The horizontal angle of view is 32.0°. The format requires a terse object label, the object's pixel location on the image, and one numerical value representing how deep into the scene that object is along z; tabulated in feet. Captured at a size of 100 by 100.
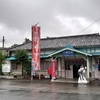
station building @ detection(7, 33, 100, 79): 64.80
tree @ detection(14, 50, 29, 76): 72.08
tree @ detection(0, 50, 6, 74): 79.00
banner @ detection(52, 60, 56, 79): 64.39
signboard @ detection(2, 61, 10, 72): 84.11
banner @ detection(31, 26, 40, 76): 67.21
